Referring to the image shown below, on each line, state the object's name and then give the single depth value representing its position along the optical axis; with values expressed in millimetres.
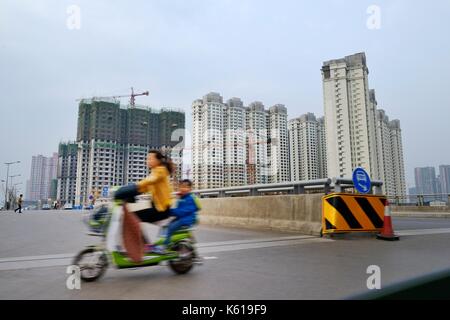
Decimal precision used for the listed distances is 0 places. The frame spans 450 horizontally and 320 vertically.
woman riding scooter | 4051
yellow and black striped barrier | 7309
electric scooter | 3703
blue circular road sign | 7422
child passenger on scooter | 4219
